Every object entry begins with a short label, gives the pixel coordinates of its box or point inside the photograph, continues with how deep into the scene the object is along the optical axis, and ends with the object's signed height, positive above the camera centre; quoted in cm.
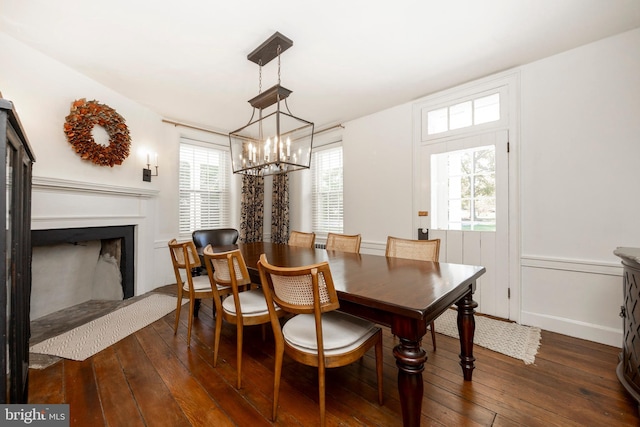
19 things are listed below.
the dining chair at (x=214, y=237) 365 -31
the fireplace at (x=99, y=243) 270 -34
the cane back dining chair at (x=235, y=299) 170 -62
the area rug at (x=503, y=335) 209 -106
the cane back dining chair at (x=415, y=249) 217 -29
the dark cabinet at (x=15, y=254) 89 -17
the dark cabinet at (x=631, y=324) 147 -64
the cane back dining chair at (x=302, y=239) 317 -29
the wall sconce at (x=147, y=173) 365 +59
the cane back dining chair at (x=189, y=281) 221 -60
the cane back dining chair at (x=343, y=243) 275 -29
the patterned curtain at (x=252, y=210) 475 +11
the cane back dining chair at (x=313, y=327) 124 -63
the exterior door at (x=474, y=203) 274 +15
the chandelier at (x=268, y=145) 218 +65
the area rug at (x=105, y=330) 213 -108
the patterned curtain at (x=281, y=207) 484 +16
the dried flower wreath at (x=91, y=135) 275 +93
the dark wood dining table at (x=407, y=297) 112 -38
